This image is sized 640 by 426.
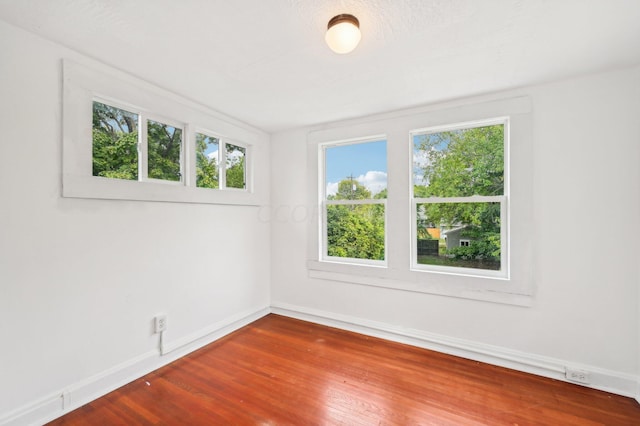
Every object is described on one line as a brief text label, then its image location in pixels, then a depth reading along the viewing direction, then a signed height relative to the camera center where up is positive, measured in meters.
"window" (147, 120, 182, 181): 2.51 +0.57
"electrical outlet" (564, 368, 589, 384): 2.20 -1.28
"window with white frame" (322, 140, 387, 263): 3.23 +0.13
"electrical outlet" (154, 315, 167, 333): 2.46 -0.97
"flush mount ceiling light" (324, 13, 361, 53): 1.52 +0.98
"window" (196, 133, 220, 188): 2.96 +0.56
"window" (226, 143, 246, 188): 3.33 +0.56
